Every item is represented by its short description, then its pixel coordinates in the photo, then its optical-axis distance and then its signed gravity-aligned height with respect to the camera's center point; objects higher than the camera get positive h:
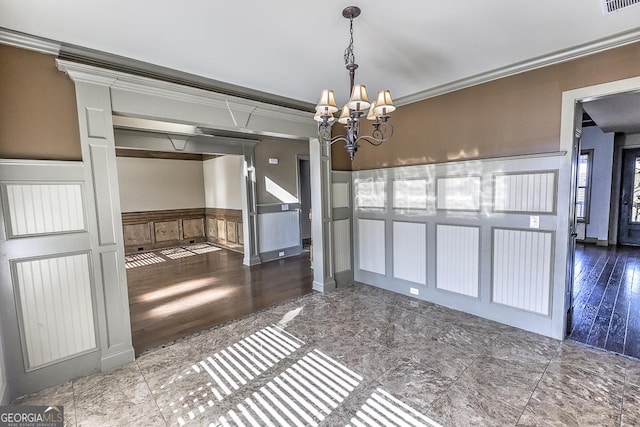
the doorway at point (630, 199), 6.54 -0.33
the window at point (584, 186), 6.91 -0.01
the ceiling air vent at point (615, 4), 1.88 +1.16
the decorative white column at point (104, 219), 2.34 -0.16
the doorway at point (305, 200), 7.61 -0.18
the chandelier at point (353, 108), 1.93 +0.58
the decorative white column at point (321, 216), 4.05 -0.32
